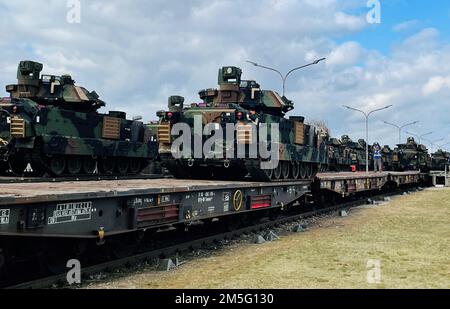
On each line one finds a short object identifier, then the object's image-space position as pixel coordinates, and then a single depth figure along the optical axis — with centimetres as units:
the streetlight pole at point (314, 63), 2923
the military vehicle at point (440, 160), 4878
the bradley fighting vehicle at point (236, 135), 1323
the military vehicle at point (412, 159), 4803
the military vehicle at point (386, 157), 4809
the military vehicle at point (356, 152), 5180
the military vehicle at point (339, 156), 4588
